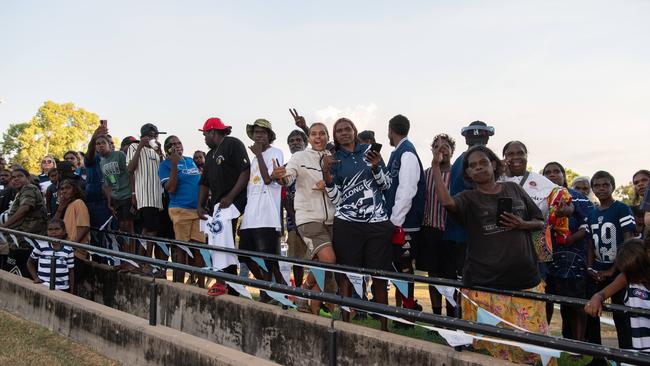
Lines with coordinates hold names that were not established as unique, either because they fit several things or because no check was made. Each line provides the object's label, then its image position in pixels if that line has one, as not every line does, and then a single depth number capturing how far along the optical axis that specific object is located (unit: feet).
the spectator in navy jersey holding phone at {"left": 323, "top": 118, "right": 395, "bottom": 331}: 16.96
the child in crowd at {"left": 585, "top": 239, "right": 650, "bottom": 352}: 12.31
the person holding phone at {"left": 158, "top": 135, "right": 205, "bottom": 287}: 24.07
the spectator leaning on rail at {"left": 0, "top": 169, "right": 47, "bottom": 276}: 27.68
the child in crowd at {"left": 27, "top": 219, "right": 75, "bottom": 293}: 24.29
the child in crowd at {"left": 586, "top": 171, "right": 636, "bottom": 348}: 18.93
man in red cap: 21.11
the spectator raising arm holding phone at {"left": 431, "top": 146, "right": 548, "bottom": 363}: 13.15
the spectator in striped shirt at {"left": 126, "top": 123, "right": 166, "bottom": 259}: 25.25
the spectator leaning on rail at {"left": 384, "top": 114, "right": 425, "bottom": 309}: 18.01
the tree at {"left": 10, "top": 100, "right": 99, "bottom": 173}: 131.03
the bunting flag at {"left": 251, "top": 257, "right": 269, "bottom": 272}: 19.35
